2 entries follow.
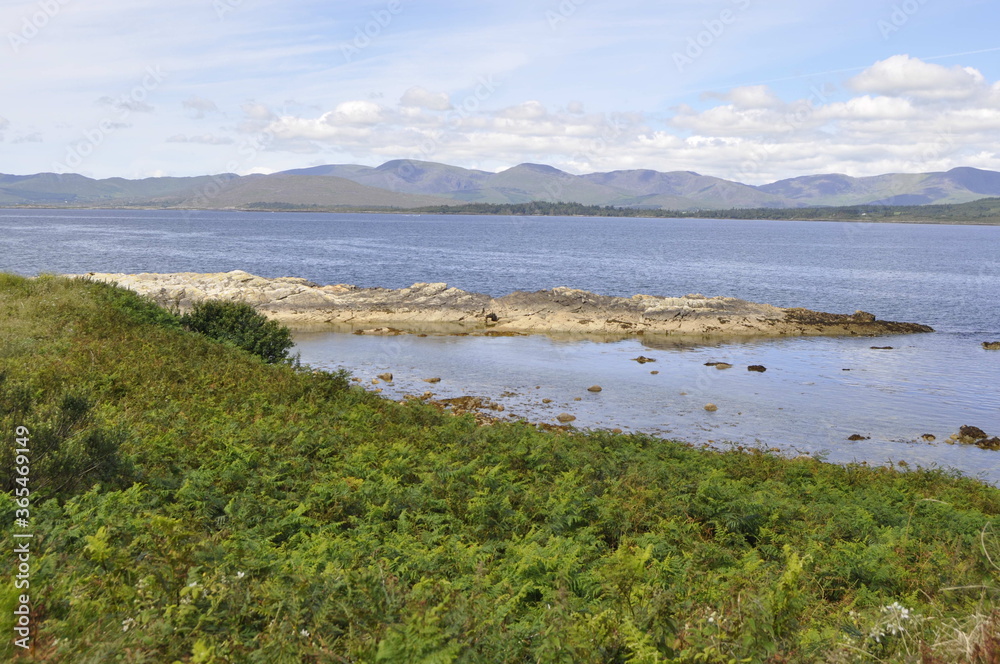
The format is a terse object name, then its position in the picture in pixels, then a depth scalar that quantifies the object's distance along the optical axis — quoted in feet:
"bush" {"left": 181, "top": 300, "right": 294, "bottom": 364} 85.87
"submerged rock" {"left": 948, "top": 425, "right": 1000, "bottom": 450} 85.77
